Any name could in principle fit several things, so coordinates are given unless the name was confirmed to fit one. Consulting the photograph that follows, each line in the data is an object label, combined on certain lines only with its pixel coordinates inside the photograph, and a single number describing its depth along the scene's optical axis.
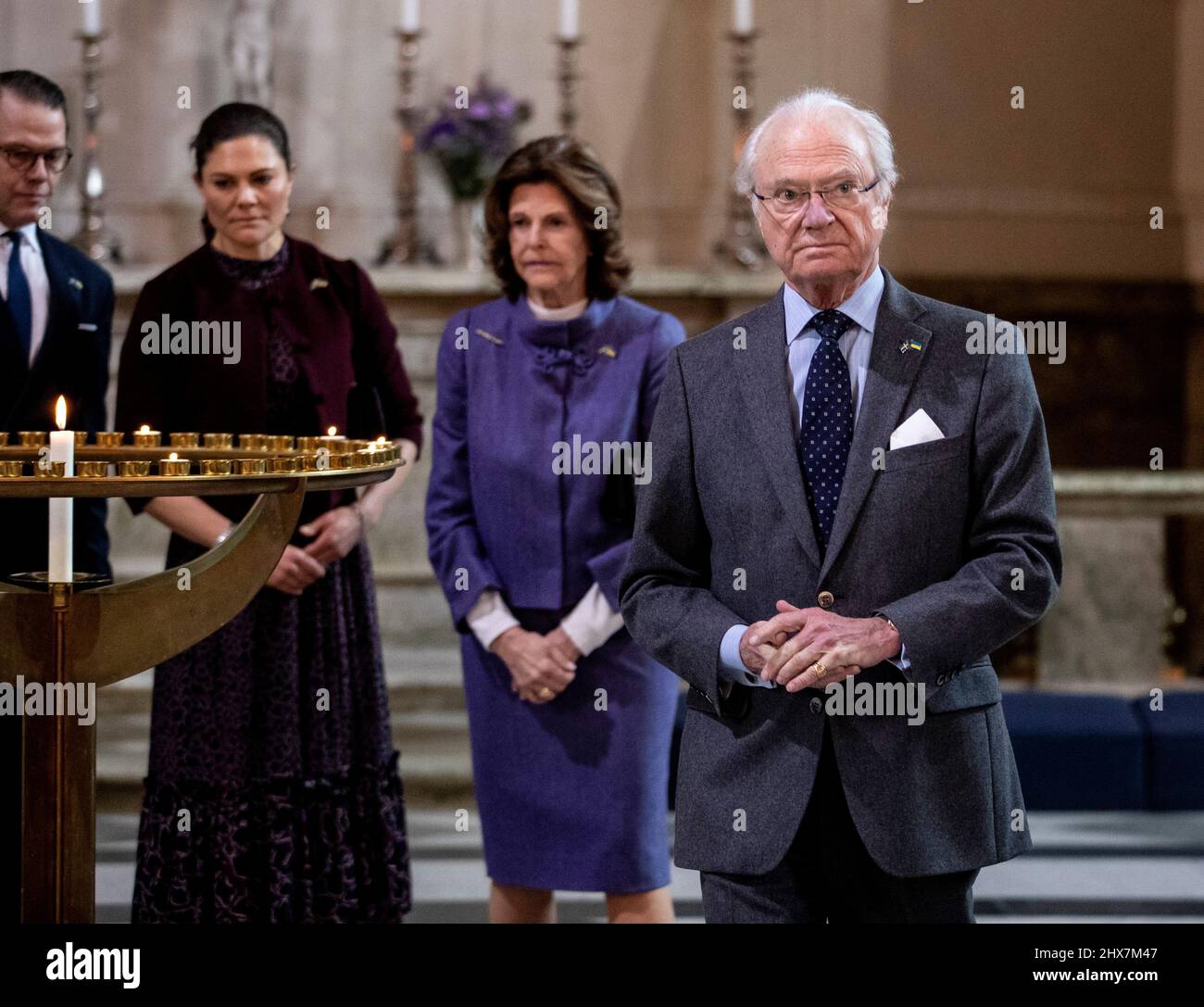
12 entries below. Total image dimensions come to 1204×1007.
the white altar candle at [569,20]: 13.61
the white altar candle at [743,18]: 13.78
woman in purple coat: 7.09
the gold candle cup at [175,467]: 4.85
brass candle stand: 5.14
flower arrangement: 14.16
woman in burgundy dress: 7.00
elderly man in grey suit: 4.76
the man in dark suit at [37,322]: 7.07
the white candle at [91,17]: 13.30
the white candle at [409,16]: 13.70
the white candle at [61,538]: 5.19
